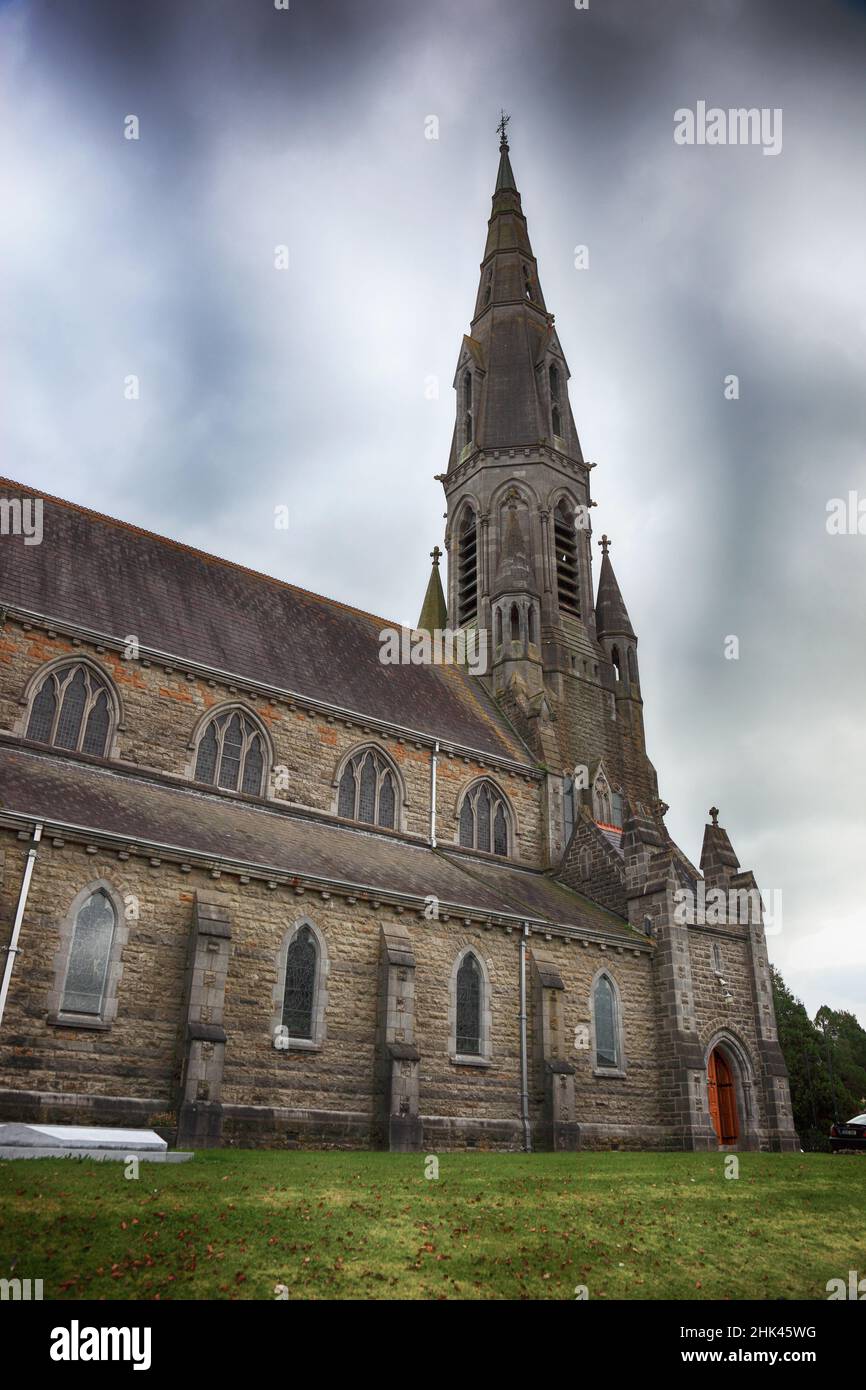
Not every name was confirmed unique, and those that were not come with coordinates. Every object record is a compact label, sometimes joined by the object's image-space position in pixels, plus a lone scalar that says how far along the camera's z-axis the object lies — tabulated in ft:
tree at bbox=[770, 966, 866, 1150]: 180.24
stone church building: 55.77
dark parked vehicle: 79.51
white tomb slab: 41.52
